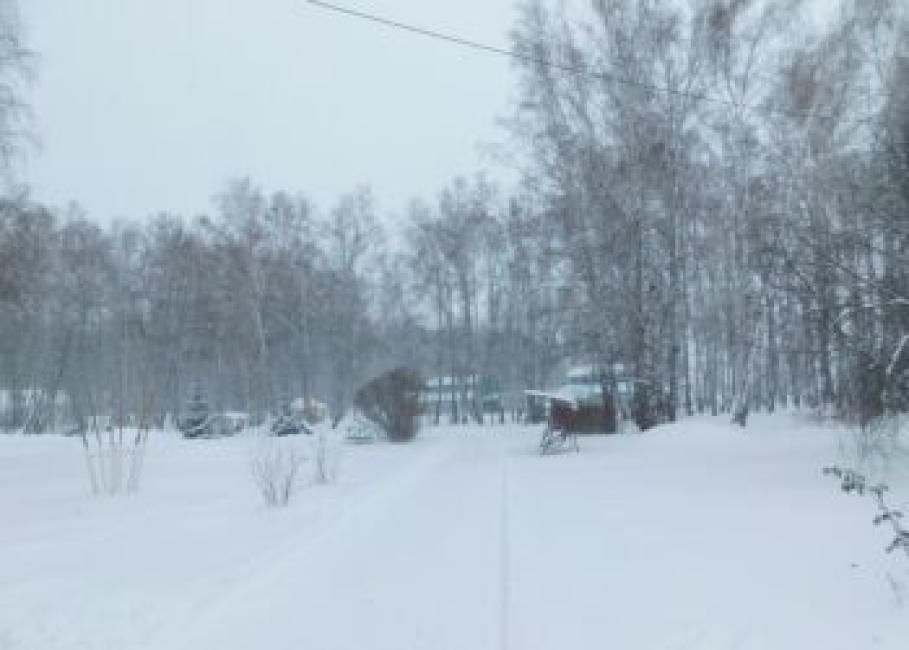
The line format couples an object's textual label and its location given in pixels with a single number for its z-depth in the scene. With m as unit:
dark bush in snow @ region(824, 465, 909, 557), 6.23
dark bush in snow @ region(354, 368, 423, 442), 35.72
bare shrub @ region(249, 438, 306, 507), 13.56
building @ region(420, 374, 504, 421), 57.53
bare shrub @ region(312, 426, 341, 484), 16.77
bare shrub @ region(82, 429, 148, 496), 16.06
